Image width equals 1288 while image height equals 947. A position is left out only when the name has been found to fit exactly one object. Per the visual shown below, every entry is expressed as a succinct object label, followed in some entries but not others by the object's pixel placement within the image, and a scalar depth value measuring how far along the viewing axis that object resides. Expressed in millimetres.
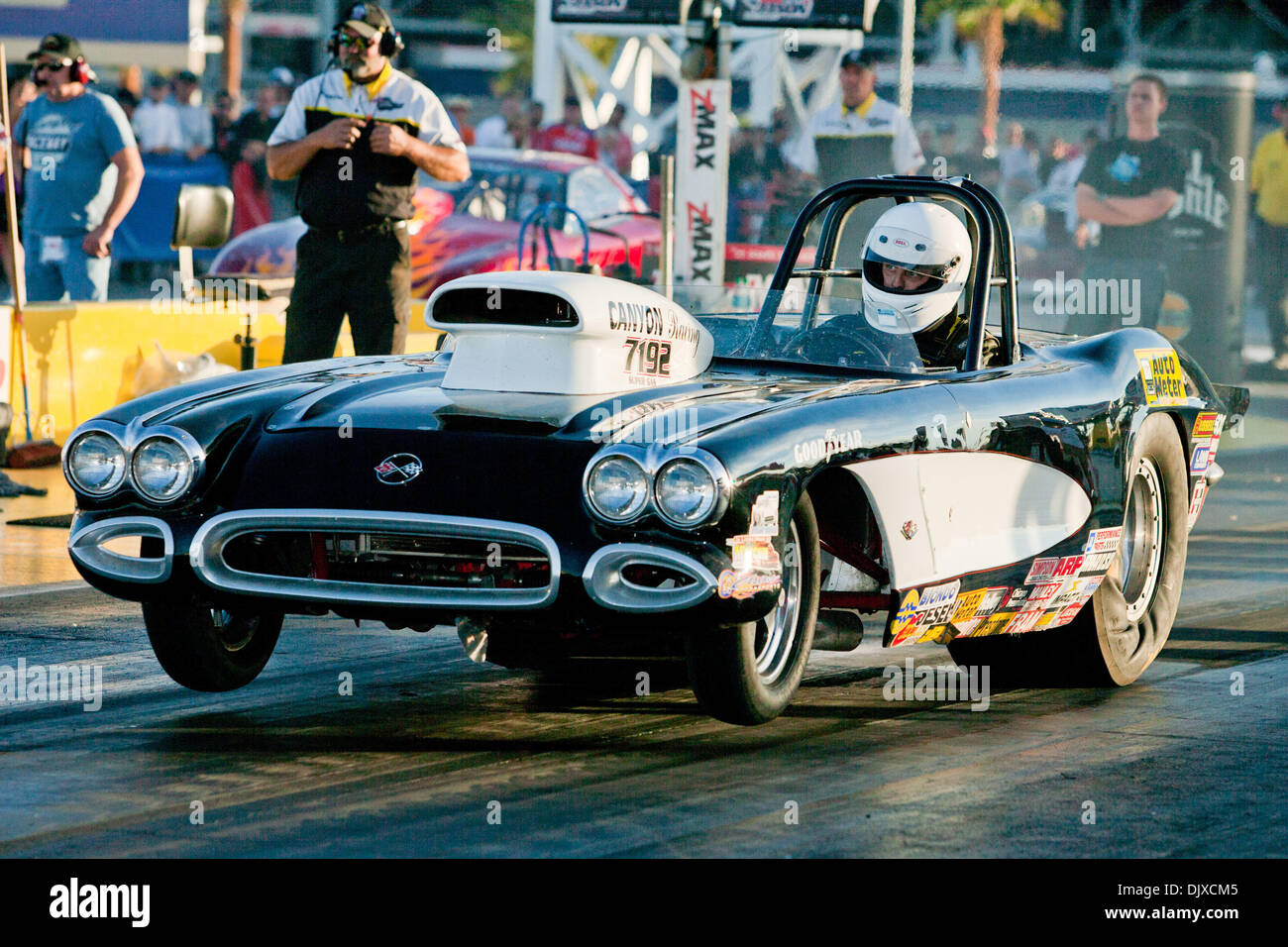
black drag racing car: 5492
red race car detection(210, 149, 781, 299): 16656
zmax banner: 13195
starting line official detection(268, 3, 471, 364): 10039
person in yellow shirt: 20422
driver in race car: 7117
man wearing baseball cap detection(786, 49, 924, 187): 16141
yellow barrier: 11956
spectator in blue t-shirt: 12609
